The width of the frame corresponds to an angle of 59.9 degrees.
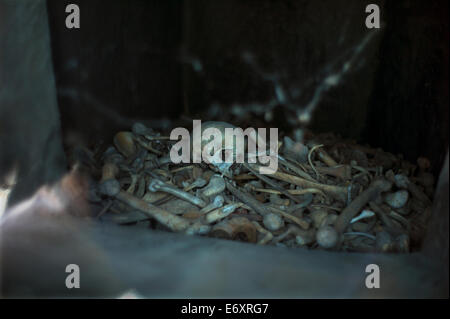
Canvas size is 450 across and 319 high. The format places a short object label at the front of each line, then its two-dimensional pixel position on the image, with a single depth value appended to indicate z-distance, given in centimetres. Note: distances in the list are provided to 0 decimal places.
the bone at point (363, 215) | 155
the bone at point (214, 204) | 160
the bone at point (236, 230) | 143
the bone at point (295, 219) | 153
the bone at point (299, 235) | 145
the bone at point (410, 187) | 175
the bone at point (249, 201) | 160
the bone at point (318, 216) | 154
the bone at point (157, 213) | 150
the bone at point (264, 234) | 144
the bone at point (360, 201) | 149
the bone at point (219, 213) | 154
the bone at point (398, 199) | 166
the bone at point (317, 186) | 170
